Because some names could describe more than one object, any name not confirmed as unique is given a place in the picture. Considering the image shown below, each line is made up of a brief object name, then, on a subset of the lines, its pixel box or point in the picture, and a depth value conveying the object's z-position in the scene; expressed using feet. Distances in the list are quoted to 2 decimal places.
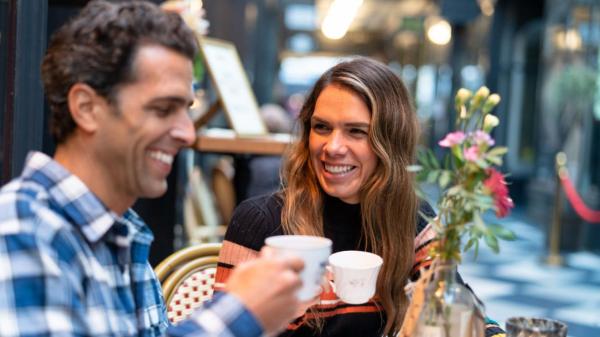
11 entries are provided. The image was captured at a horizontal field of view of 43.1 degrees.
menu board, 11.94
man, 3.20
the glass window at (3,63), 6.99
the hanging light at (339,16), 46.09
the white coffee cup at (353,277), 4.88
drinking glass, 4.60
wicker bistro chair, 7.12
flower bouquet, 4.31
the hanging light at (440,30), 60.23
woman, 6.18
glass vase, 4.37
